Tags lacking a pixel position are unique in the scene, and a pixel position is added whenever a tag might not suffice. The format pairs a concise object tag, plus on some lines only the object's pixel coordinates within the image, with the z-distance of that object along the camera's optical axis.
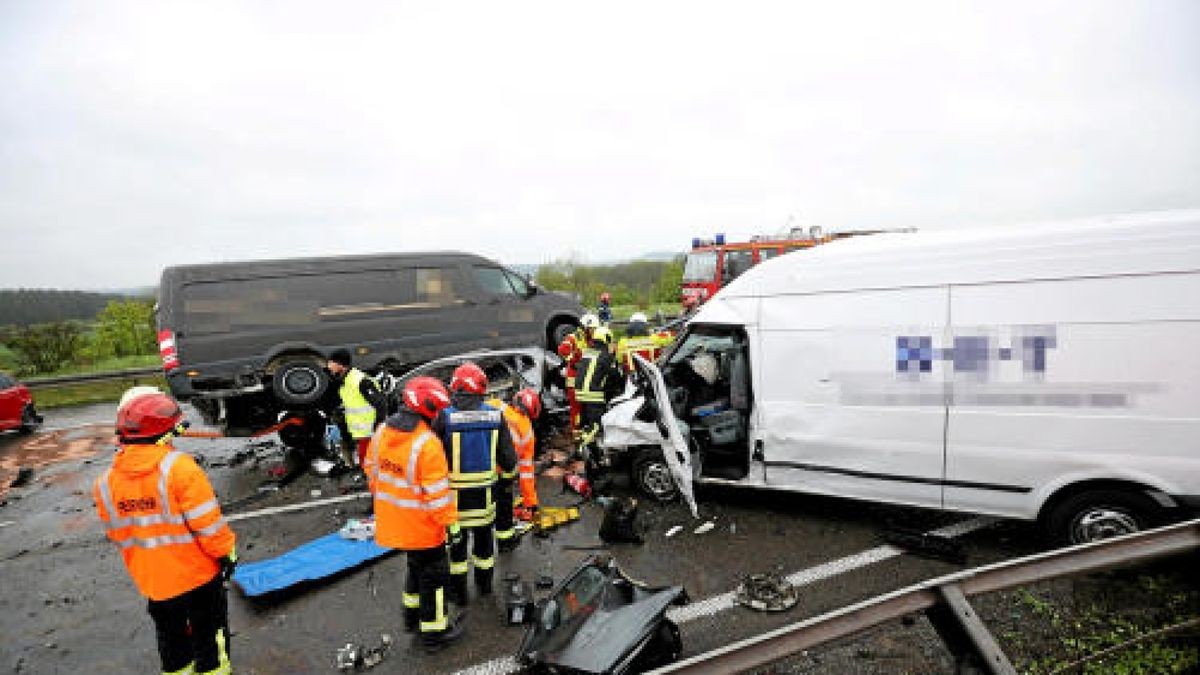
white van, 3.41
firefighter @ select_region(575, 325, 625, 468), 5.96
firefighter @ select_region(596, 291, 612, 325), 15.42
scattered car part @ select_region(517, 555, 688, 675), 2.84
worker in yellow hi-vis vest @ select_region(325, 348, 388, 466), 6.00
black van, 7.91
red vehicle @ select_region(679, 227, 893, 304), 12.88
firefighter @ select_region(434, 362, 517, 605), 3.90
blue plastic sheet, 4.29
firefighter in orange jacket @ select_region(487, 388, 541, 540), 4.73
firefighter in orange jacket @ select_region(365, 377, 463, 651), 3.41
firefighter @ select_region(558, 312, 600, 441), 7.30
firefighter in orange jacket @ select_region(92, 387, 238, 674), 2.80
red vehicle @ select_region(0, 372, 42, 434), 9.34
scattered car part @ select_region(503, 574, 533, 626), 3.78
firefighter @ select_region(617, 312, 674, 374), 7.56
